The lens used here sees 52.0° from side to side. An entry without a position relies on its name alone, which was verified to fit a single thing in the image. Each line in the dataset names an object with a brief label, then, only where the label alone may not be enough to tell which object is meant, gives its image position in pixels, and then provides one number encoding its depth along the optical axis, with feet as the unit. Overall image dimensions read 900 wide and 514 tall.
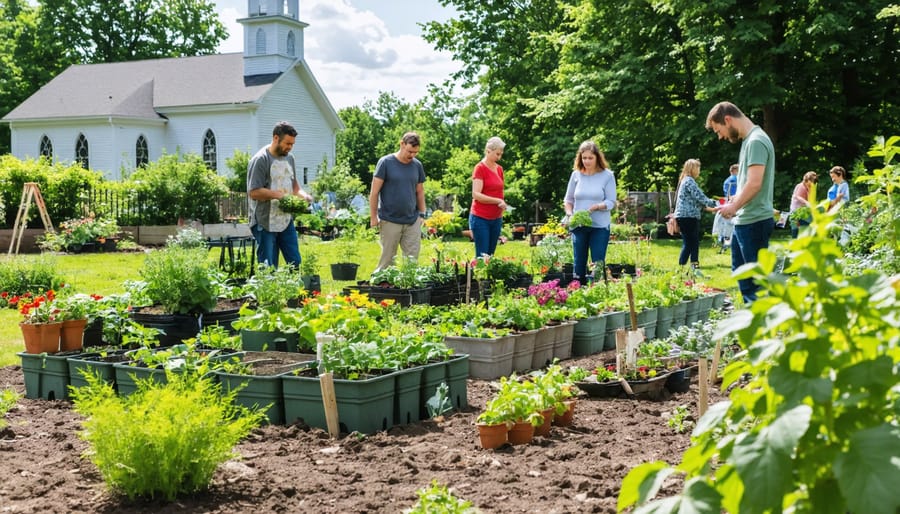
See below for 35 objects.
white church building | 116.88
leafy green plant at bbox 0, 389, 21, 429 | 16.01
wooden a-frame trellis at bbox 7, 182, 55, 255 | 51.55
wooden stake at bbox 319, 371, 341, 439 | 14.94
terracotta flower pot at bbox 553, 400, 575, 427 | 15.67
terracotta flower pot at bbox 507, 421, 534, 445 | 14.47
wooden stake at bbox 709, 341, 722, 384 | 17.62
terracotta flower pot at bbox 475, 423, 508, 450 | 14.17
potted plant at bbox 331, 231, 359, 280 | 42.63
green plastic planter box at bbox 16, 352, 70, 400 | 18.71
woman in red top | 30.58
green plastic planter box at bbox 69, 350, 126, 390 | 17.95
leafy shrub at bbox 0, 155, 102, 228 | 59.88
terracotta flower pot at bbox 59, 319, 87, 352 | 19.93
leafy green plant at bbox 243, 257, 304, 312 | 23.07
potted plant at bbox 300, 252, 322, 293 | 32.35
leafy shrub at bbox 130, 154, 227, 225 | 67.51
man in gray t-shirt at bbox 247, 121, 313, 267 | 26.76
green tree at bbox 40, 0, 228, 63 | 150.10
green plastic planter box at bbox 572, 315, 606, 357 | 23.99
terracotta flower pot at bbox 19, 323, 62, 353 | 19.34
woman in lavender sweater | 29.86
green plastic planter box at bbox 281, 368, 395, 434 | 15.43
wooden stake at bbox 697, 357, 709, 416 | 14.46
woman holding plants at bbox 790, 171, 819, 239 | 47.71
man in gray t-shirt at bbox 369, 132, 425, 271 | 28.71
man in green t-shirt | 20.61
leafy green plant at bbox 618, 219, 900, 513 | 5.38
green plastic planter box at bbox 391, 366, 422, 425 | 16.31
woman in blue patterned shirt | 37.29
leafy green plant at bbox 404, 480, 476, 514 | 9.77
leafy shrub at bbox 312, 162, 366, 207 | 102.68
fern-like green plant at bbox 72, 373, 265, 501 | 11.43
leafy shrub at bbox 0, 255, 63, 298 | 33.19
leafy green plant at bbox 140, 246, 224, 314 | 22.82
